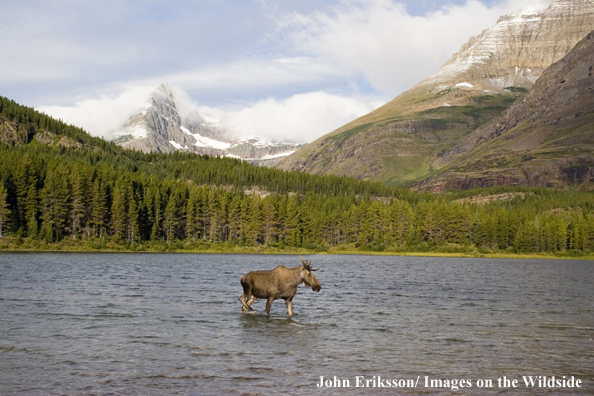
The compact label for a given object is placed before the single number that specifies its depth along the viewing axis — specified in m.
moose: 33.78
